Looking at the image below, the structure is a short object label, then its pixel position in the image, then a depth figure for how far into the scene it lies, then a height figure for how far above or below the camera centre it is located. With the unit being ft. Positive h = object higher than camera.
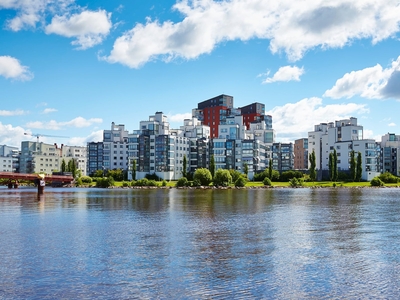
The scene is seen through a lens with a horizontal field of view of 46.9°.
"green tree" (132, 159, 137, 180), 577.43 +4.50
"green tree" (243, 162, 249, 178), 575.30 +4.68
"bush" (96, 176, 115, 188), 547.90 -10.50
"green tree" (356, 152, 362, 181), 538.88 +4.99
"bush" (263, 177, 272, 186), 508.12 -10.33
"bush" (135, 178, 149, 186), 533.51 -10.40
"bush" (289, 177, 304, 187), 514.27 -11.67
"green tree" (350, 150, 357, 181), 537.40 +8.47
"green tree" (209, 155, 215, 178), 531.50 +6.71
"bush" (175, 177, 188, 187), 506.48 -9.99
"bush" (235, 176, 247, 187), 494.18 -9.95
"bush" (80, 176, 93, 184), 614.75 -8.98
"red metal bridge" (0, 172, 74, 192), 421.18 -4.66
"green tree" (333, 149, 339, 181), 549.13 +4.00
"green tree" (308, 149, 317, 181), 549.13 +4.11
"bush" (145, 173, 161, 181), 576.20 -4.98
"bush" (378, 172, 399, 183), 538.06 -7.95
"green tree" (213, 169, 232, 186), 494.18 -5.59
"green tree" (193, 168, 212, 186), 498.89 -5.58
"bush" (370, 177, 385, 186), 509.35 -10.83
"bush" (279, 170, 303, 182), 561.97 -3.02
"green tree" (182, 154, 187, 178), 553.97 +5.94
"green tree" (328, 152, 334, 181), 552.41 +9.52
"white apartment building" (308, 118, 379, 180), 571.69 +34.50
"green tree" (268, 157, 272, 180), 557.09 +0.73
